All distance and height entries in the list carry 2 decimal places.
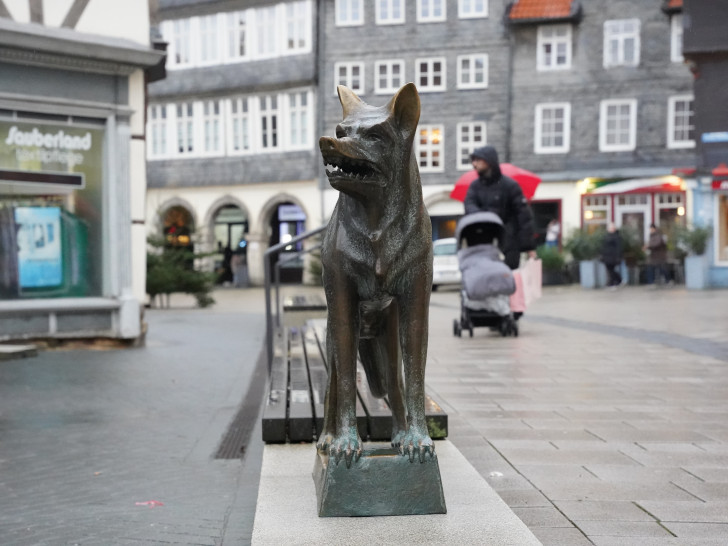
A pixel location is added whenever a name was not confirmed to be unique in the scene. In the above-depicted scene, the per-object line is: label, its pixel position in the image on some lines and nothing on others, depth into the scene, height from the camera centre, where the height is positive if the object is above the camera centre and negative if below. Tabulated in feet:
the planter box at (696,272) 81.15 -3.70
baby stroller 33.55 -1.75
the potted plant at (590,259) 88.63 -2.85
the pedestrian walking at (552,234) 105.19 -0.37
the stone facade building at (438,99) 107.76 +16.78
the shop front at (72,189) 35.14 +1.63
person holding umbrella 35.06 +1.05
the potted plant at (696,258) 81.25 -2.40
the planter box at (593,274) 88.48 -4.26
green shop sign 35.50 +3.01
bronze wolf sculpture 9.30 -0.21
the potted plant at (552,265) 92.01 -3.53
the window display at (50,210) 35.76 +0.75
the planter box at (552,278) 93.09 -4.93
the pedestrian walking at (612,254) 84.07 -2.16
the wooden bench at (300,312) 34.06 -3.17
